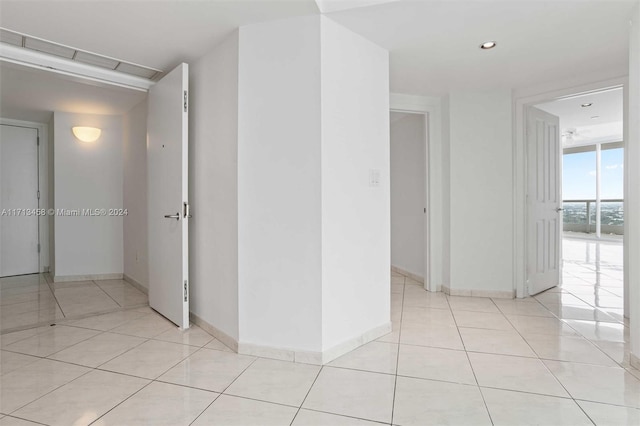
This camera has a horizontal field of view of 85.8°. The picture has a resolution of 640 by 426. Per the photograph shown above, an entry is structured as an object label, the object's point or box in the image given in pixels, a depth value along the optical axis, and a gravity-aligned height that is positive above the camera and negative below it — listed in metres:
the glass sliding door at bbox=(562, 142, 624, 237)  8.77 +0.54
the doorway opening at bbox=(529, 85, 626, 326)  3.46 -0.17
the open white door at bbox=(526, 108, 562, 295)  3.88 +0.09
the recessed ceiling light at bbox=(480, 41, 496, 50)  2.65 +1.28
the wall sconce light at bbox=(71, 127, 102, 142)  4.55 +1.05
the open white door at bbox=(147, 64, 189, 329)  2.79 +0.13
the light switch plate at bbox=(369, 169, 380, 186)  2.60 +0.25
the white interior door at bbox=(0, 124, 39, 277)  4.86 +0.17
